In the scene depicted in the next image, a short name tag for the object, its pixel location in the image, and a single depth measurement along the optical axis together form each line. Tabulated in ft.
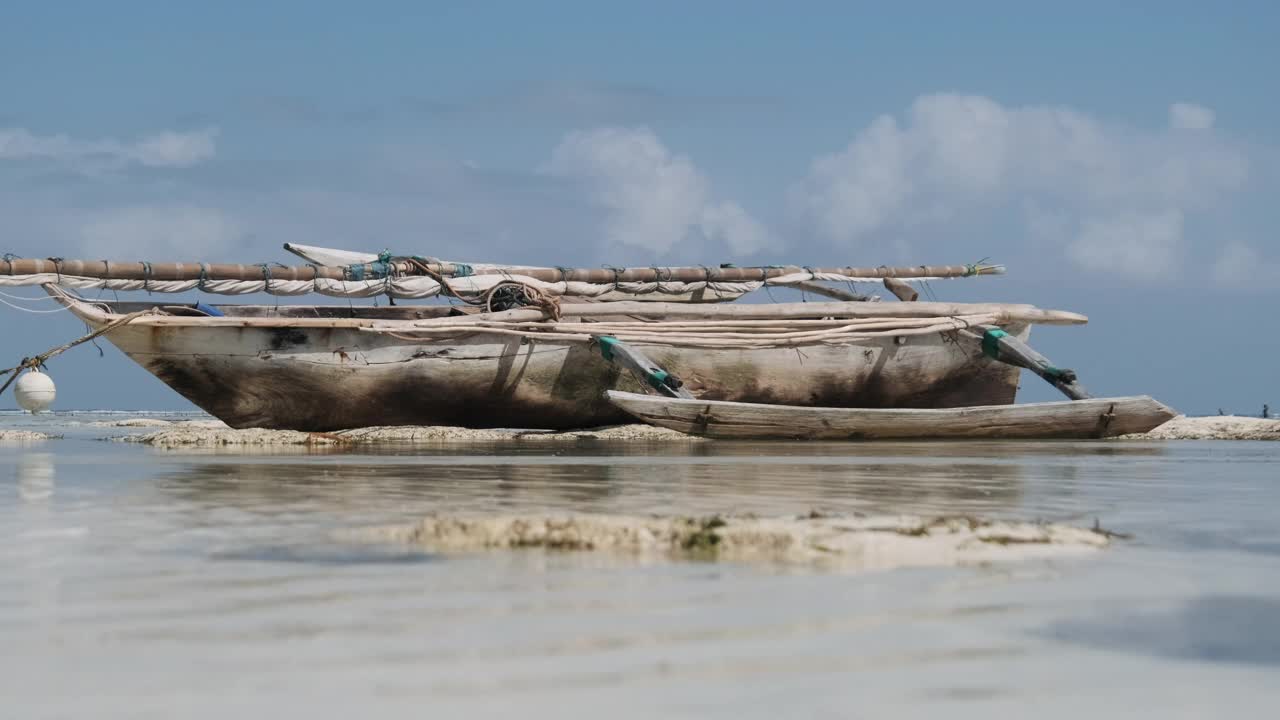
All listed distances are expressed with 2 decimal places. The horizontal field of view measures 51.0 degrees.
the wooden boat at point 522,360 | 45.01
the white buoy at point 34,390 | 72.90
